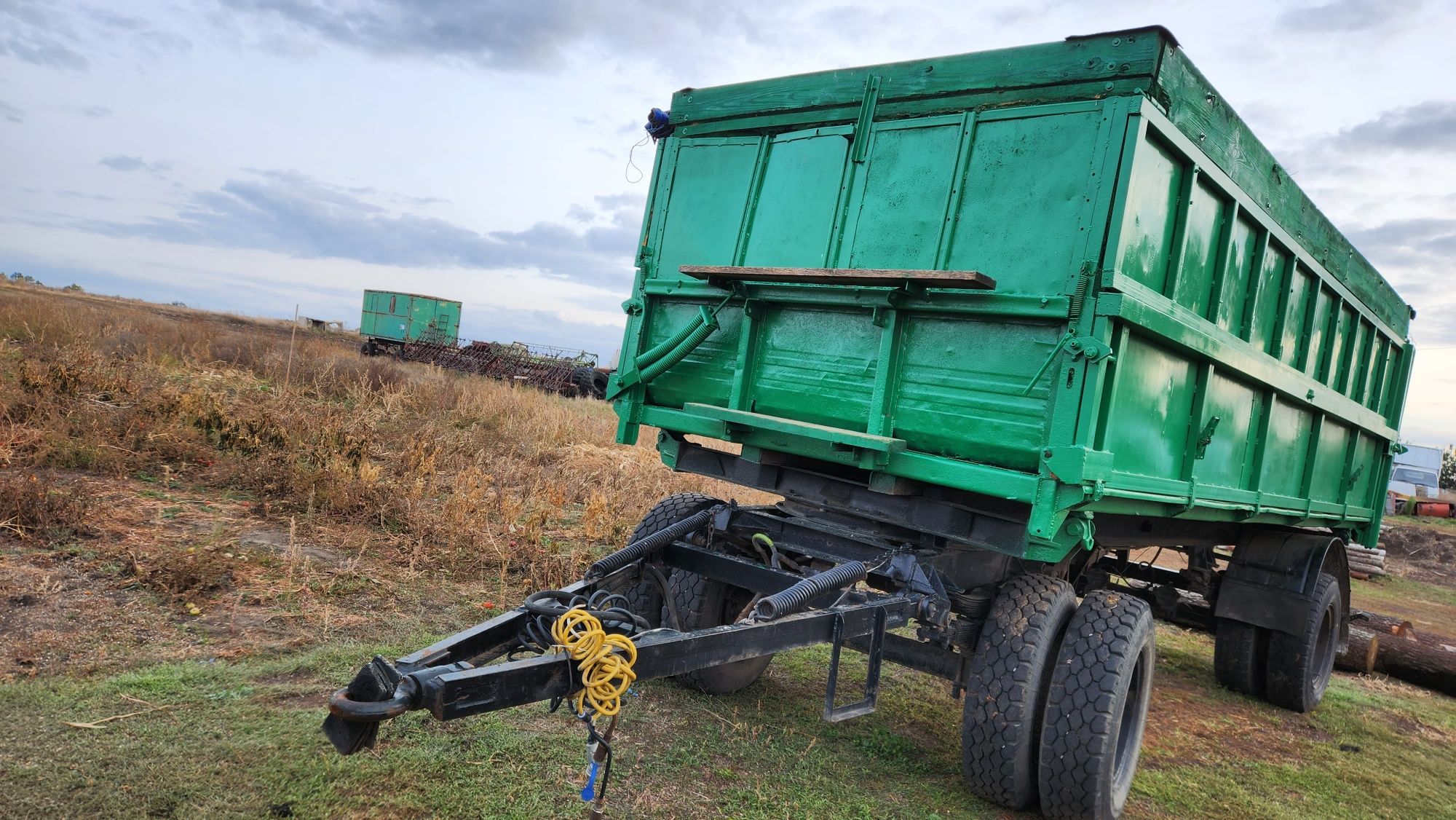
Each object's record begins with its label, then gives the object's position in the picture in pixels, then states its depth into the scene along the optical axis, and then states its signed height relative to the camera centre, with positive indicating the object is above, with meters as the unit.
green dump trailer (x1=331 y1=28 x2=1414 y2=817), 3.38 +0.38
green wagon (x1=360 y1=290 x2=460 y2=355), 32.75 +1.59
